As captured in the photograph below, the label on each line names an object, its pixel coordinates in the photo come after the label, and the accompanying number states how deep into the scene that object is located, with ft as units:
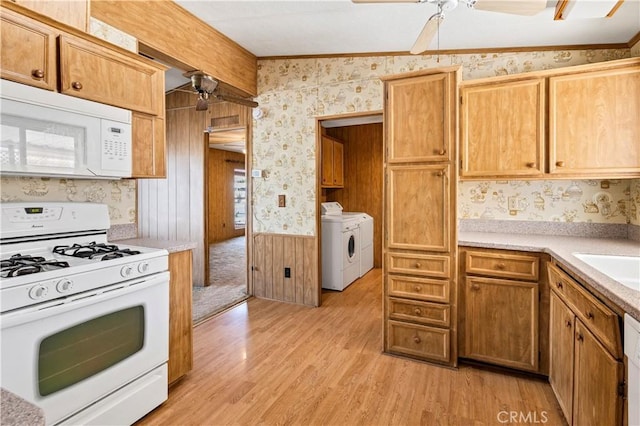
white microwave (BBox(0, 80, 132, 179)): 5.18
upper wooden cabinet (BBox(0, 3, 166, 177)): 5.28
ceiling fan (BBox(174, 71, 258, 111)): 8.29
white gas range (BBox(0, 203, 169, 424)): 4.42
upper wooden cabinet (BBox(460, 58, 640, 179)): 7.22
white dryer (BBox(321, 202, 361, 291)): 13.89
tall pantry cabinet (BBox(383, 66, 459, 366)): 7.76
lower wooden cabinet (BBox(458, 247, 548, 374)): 7.21
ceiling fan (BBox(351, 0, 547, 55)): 5.83
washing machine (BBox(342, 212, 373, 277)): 16.08
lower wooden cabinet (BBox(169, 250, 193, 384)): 6.95
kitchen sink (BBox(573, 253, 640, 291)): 5.84
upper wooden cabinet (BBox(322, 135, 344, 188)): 15.87
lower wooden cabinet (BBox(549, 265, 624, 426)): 3.96
